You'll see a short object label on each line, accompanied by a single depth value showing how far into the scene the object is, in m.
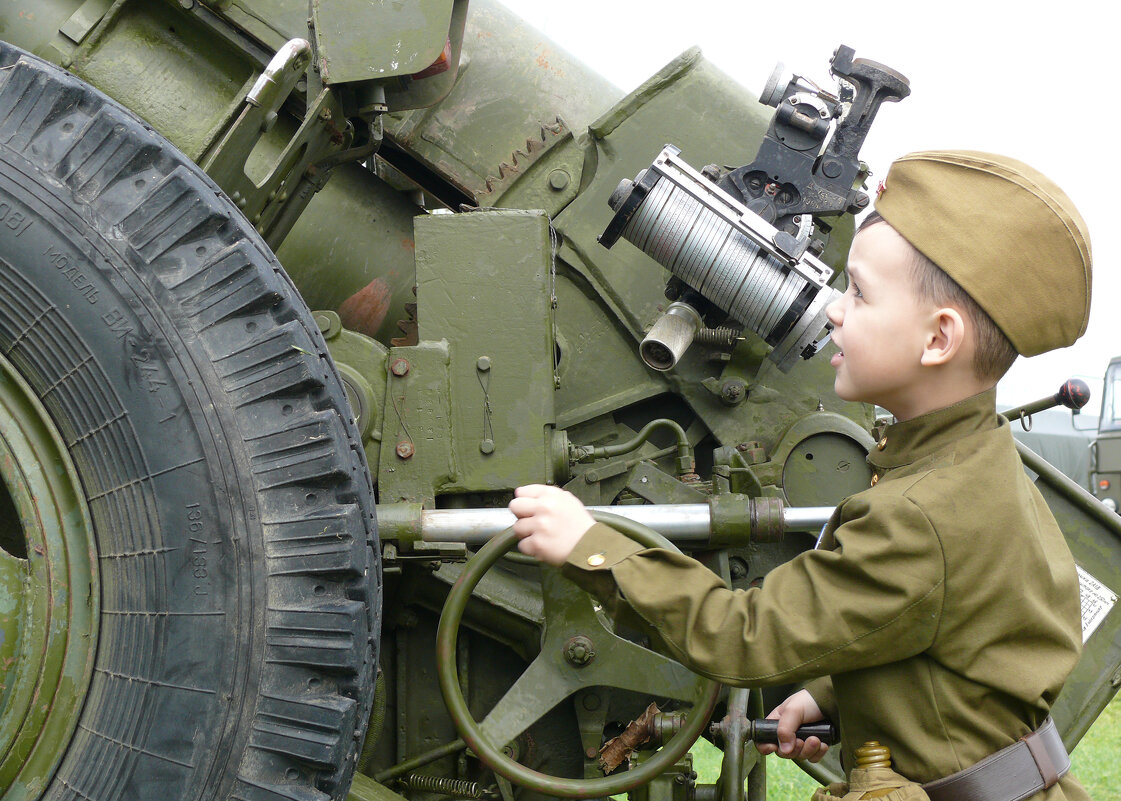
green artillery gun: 1.43
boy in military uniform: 1.23
